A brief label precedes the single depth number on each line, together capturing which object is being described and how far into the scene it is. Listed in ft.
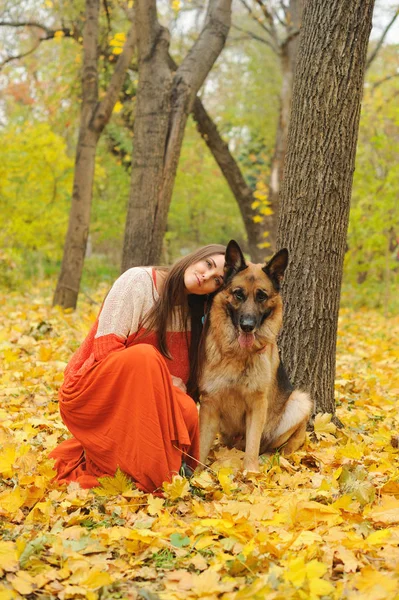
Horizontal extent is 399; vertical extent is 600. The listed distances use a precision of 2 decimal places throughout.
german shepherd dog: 12.77
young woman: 11.77
